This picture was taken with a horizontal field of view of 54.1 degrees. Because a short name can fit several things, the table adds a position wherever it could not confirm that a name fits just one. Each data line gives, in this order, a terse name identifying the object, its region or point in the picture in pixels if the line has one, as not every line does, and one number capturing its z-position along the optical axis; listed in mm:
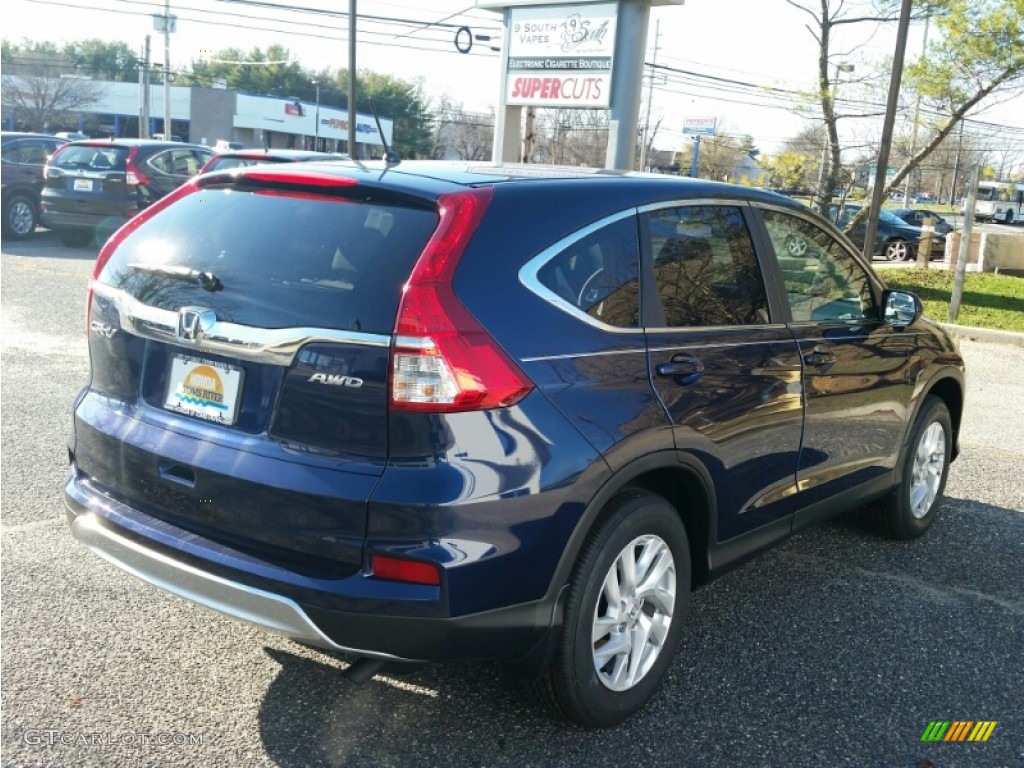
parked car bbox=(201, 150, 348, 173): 12906
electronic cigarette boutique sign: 14633
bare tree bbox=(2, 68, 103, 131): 62906
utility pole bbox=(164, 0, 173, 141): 43425
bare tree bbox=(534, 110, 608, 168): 60188
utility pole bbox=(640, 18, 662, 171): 55819
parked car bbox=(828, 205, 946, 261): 25375
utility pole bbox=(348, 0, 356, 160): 22203
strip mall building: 71125
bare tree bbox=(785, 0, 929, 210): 16406
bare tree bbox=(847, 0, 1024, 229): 15977
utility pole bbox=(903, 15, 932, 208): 17086
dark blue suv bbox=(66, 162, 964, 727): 2689
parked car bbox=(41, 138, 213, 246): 16391
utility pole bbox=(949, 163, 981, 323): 12898
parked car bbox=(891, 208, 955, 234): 30328
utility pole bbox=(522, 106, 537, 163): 20991
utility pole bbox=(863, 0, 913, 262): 14055
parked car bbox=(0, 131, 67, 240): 17234
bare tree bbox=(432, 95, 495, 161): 74625
